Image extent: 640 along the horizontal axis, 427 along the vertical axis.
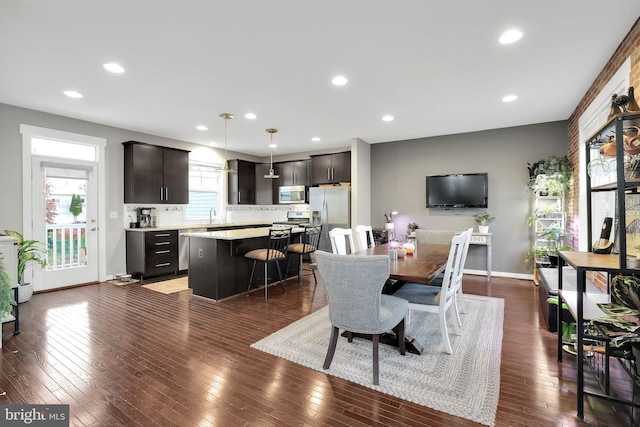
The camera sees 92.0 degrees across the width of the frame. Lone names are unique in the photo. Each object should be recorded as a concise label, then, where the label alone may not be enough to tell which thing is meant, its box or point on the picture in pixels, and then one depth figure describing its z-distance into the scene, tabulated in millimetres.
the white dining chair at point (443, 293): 2537
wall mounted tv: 5613
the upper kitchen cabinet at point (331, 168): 6707
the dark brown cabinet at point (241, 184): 7414
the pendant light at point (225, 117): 4675
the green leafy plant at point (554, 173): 4691
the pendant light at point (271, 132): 5562
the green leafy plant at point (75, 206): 4902
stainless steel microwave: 7516
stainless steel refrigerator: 6418
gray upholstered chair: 2041
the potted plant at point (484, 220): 5410
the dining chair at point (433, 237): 4203
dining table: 2295
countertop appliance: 5676
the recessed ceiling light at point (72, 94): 3748
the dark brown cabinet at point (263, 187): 7957
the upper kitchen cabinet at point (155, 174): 5418
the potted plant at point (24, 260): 3973
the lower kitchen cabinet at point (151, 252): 5262
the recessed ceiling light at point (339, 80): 3404
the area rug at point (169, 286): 4730
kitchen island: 4121
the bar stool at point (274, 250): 4184
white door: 4562
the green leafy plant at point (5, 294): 2551
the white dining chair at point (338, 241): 2971
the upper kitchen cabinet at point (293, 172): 7480
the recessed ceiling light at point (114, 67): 3050
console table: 5301
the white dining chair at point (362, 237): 3904
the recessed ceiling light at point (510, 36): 2518
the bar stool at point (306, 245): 4777
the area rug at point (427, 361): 1980
